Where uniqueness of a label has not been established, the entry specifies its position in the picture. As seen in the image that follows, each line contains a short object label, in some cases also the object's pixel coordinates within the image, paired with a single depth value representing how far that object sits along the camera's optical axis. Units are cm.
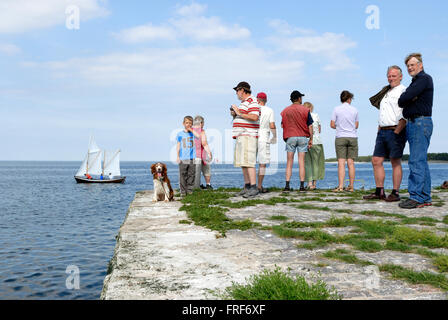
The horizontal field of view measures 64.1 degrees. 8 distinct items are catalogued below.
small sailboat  6499
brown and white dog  894
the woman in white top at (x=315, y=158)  1146
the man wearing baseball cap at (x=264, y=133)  884
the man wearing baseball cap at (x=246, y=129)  829
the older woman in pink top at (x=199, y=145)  1038
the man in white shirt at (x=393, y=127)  749
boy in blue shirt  1000
